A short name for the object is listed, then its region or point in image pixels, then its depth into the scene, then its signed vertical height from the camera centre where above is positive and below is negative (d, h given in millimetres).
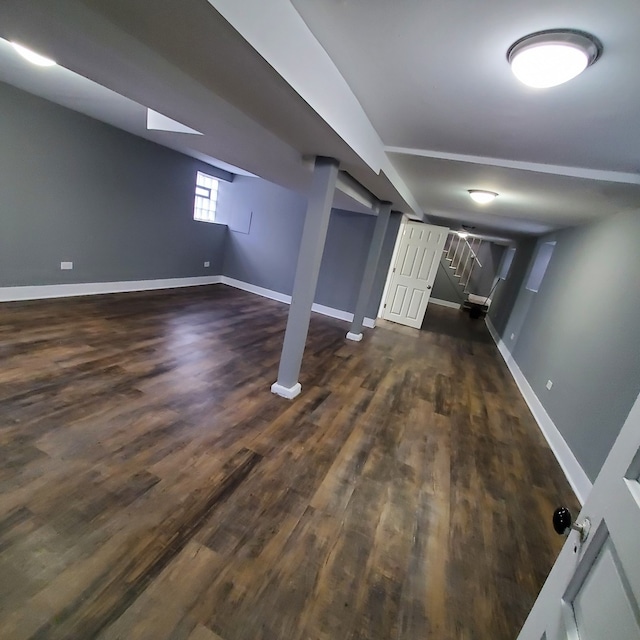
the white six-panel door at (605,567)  607 -551
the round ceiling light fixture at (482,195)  3435 +716
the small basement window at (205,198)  6457 +206
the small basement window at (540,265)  5391 +198
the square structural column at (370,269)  5059 -414
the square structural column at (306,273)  2682 -357
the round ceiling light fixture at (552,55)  1128 +777
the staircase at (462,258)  10727 +89
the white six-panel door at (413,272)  6754 -427
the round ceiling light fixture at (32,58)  2334 +810
